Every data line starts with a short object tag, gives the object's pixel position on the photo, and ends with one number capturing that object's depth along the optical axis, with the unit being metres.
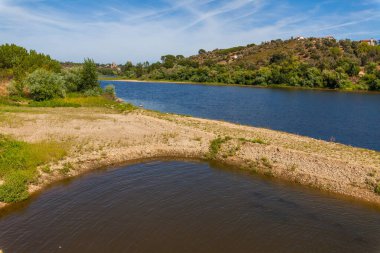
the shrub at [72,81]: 72.25
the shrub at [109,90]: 78.00
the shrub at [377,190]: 24.73
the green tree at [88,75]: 73.69
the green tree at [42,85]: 59.59
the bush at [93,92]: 70.44
